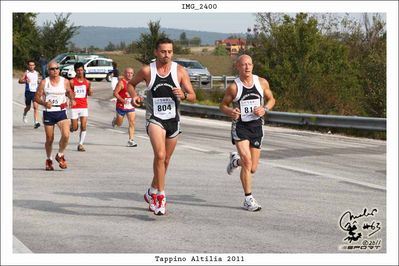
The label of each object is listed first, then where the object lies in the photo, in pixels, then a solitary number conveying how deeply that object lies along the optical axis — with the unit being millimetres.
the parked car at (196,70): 44844
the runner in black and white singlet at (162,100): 9766
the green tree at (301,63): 29766
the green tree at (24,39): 59375
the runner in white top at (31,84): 24734
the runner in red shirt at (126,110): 19000
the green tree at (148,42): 40188
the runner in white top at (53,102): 14547
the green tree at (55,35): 60594
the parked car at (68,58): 55469
